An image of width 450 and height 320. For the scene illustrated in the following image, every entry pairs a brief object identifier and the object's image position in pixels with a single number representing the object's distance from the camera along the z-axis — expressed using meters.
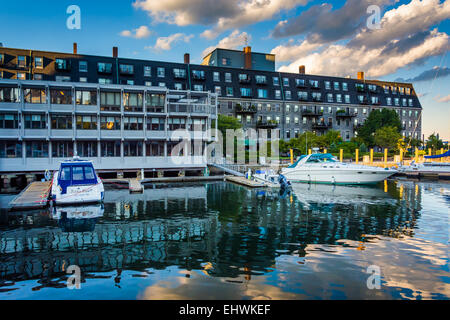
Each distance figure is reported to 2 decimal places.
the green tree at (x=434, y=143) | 68.60
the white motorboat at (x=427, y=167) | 38.84
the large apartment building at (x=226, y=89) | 33.62
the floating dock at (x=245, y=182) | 30.59
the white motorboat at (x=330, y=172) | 33.19
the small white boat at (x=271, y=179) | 30.17
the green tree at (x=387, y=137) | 57.91
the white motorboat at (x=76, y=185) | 20.17
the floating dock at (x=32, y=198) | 19.14
